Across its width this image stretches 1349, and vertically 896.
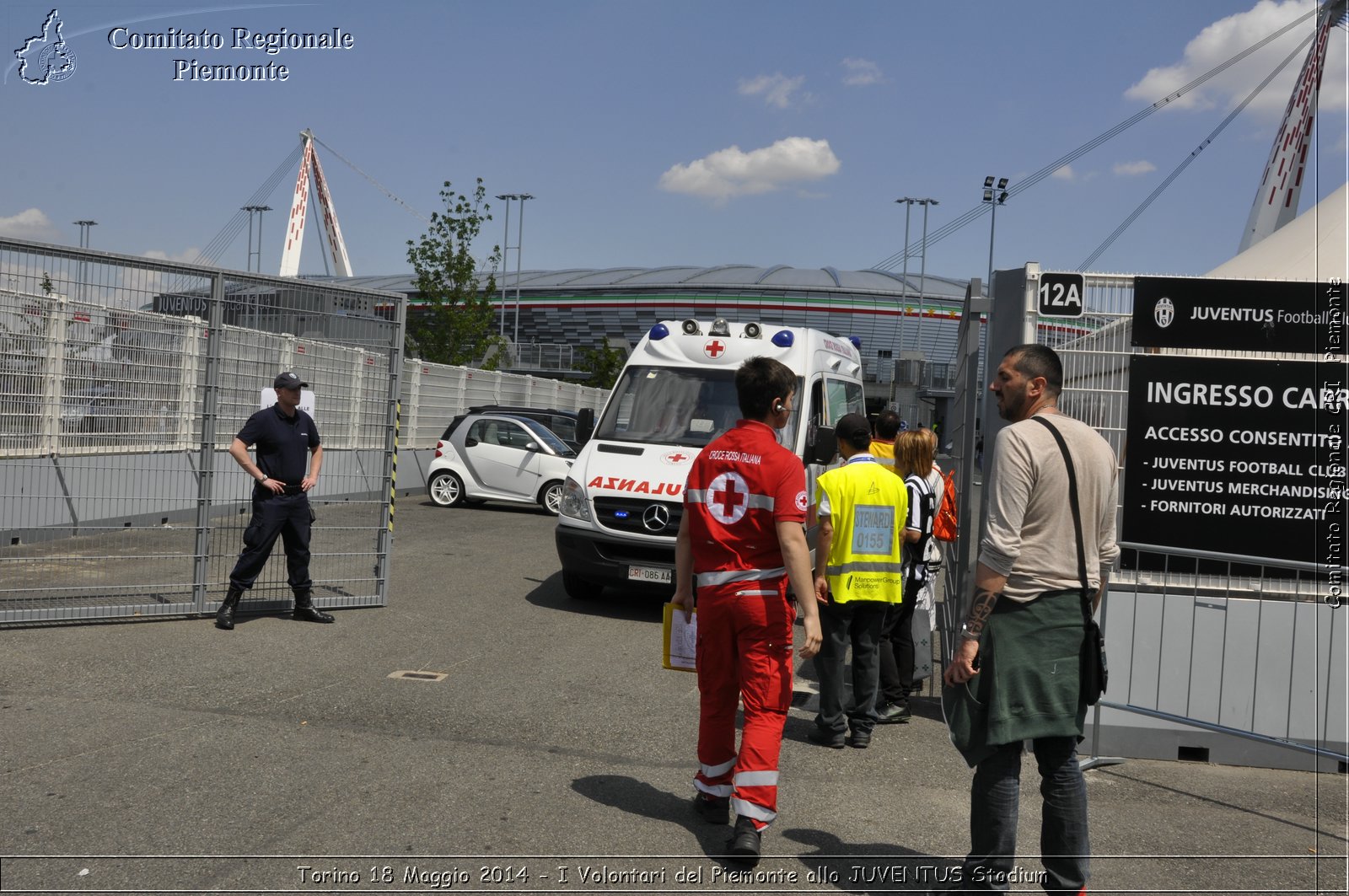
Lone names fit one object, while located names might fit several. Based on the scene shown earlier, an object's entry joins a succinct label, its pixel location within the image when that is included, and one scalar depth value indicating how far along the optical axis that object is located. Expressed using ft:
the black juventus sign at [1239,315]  19.27
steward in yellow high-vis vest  19.80
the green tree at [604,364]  165.78
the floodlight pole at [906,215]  258.16
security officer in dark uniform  25.95
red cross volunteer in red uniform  14.23
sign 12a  20.48
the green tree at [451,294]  118.73
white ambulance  30.30
